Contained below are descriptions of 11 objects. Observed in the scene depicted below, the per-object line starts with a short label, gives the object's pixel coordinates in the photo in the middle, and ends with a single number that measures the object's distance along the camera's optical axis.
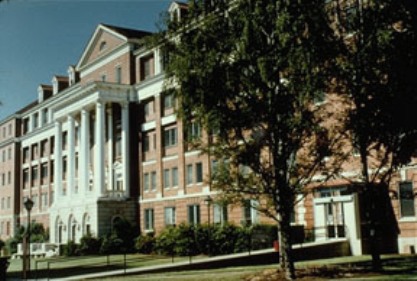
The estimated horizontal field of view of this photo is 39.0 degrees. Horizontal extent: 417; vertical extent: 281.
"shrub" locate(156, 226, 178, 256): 42.03
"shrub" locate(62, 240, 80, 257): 50.47
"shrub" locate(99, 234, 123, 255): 48.22
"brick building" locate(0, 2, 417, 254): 49.84
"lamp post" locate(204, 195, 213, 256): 38.43
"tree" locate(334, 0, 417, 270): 19.14
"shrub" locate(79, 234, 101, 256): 50.03
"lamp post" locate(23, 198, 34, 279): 29.73
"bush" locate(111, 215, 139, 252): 49.62
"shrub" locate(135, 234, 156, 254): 46.44
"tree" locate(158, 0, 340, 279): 20.95
